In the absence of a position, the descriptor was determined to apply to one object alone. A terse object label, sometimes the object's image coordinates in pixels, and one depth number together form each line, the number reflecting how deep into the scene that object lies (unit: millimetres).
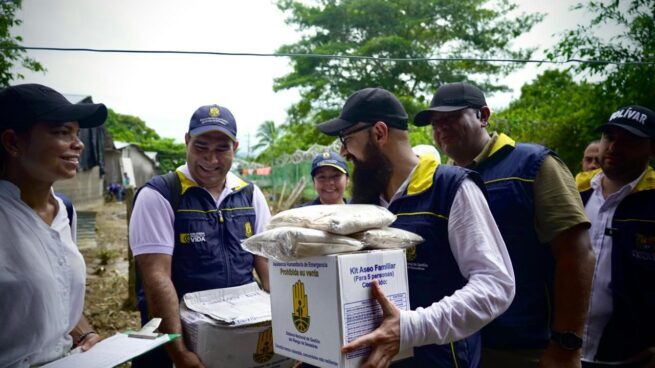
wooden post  6172
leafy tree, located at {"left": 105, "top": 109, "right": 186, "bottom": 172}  44844
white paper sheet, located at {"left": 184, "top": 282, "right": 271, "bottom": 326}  2104
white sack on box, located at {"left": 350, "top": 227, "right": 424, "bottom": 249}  1555
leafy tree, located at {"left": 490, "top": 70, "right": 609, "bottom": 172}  8922
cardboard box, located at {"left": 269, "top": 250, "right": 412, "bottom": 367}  1398
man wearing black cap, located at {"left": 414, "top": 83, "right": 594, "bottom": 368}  1981
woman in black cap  1696
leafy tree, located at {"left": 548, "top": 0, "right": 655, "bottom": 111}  7129
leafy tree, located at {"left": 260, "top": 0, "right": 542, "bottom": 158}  19062
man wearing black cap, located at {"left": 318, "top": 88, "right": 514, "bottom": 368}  1466
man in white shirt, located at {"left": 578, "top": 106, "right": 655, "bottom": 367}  2564
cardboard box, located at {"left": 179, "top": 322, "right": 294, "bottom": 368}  2090
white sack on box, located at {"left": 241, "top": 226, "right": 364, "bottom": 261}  1438
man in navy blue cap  2279
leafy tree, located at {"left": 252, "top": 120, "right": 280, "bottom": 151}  49572
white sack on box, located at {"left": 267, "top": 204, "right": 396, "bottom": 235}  1471
